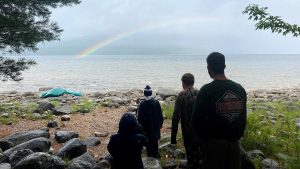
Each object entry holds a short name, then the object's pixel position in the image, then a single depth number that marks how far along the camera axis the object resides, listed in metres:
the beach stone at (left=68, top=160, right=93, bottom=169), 4.23
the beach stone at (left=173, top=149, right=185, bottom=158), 5.12
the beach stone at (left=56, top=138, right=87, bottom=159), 4.95
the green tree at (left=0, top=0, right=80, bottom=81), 6.10
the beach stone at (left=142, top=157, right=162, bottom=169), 4.48
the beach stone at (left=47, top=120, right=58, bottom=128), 7.25
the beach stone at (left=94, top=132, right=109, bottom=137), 6.71
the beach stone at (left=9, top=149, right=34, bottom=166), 4.45
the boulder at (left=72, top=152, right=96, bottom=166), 4.58
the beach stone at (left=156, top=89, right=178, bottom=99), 12.84
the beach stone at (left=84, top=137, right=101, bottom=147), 5.96
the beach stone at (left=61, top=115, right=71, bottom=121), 7.97
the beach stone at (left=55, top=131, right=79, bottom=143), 6.10
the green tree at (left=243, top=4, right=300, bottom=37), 4.65
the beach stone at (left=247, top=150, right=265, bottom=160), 4.83
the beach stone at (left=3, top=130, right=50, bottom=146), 5.67
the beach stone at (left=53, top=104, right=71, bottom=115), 8.88
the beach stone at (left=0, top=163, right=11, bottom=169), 4.04
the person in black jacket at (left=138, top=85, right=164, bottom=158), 4.72
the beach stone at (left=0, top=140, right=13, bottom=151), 5.51
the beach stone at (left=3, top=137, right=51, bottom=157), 5.02
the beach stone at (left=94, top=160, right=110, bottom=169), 4.49
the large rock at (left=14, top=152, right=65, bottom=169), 4.09
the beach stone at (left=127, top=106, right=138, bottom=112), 9.49
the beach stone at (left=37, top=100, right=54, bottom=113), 9.19
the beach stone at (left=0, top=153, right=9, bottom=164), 4.41
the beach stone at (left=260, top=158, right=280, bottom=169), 4.52
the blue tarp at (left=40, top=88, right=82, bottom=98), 14.65
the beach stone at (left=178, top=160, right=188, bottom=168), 4.64
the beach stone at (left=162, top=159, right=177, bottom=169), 4.59
